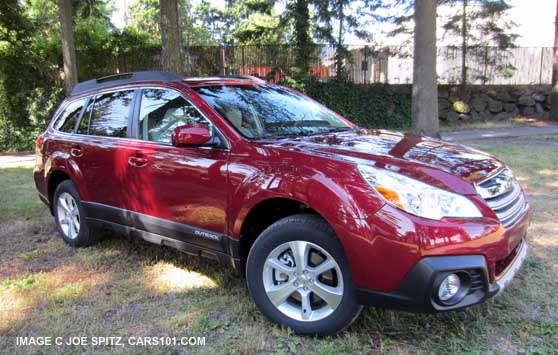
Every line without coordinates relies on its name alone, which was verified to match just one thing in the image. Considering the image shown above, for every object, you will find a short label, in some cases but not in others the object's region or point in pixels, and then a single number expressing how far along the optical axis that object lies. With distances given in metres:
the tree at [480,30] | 16.14
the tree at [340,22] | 14.62
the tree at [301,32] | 14.45
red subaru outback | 2.41
